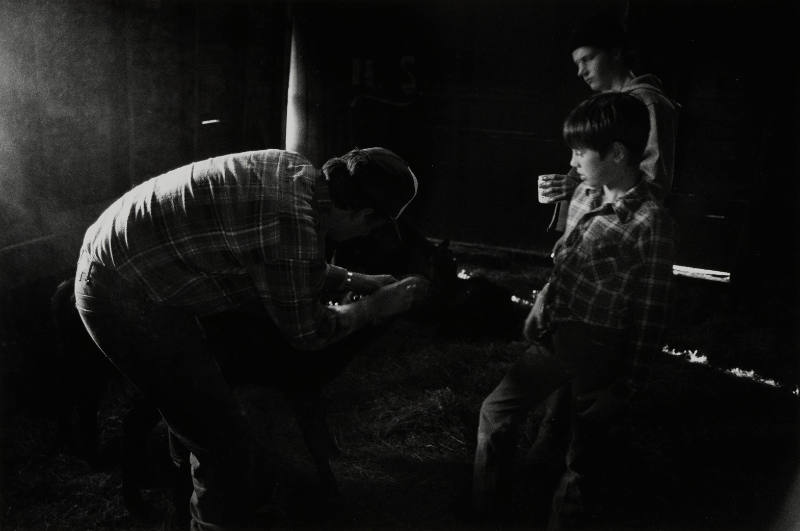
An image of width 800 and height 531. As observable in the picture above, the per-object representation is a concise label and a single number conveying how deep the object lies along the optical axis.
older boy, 3.39
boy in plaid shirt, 2.59
